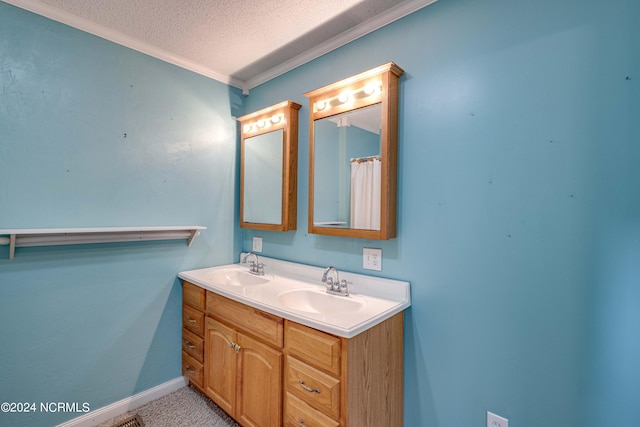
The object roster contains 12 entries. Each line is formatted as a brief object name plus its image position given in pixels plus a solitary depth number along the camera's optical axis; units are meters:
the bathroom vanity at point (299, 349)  1.17
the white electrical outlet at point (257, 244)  2.37
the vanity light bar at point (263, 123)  2.12
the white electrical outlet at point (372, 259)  1.63
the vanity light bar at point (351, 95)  1.54
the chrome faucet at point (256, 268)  2.13
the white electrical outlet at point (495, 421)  1.20
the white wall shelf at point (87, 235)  1.45
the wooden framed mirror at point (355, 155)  1.51
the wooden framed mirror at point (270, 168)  2.06
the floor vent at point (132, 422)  1.74
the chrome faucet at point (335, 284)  1.61
